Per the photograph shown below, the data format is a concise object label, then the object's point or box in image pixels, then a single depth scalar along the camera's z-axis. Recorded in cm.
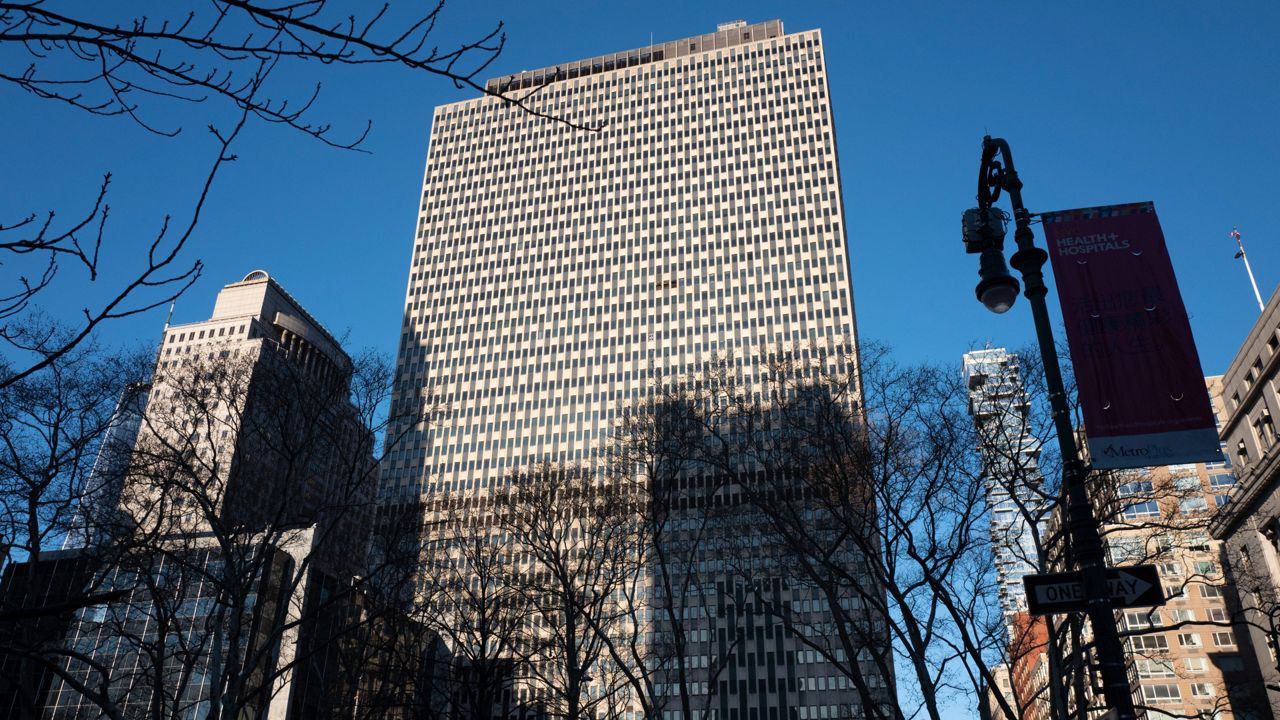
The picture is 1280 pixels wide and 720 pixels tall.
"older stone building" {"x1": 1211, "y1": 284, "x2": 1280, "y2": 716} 5038
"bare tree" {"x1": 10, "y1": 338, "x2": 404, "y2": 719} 2214
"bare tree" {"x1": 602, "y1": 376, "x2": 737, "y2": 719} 2914
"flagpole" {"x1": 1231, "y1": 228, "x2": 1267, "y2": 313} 6339
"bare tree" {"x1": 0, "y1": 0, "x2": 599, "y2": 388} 410
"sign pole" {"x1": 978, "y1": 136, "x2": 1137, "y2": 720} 933
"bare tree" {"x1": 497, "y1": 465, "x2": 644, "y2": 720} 3017
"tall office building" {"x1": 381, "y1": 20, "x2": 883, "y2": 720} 11850
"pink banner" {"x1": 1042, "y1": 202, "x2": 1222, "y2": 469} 1070
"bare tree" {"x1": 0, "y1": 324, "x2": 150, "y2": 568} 2247
